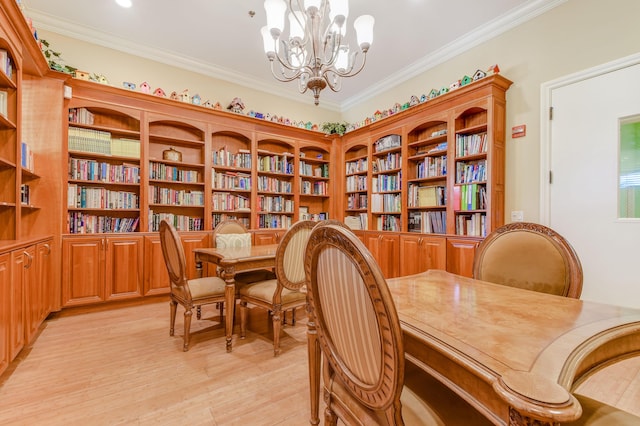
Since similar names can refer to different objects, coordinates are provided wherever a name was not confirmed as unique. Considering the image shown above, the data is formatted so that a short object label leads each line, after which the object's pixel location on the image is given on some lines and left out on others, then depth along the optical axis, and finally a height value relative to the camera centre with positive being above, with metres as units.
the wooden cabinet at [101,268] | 3.01 -0.62
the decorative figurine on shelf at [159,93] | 3.48 +1.46
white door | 2.30 +0.31
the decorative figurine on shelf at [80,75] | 3.03 +1.46
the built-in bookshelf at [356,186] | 4.64 +0.46
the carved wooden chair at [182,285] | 2.15 -0.59
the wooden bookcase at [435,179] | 3.01 +0.45
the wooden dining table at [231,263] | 2.22 -0.41
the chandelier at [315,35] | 2.07 +1.41
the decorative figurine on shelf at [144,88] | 3.40 +1.48
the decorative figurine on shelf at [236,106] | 4.12 +1.54
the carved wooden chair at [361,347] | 0.66 -0.36
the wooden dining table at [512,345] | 0.57 -0.35
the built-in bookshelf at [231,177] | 4.01 +0.51
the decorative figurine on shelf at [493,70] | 2.95 +1.50
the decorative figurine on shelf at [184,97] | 3.67 +1.49
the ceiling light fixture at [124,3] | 2.84 +2.10
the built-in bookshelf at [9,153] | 2.15 +0.45
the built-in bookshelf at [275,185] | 4.40 +0.45
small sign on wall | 2.92 +0.87
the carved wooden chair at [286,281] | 2.11 -0.52
